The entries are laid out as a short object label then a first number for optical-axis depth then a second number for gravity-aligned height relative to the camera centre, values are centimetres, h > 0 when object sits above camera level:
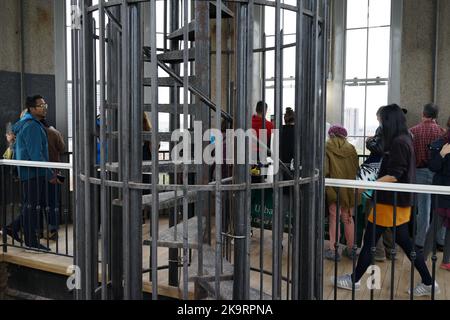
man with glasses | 446 -31
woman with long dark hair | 327 -48
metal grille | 193 -12
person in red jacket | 473 +4
